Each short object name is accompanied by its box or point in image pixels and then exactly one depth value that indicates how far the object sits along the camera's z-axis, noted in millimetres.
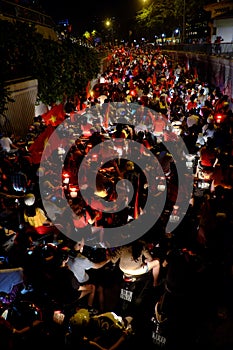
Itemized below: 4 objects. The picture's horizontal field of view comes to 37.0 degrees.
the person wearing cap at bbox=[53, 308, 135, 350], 3804
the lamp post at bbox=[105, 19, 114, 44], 65788
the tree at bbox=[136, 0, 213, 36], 39562
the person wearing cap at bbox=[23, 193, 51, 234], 5805
